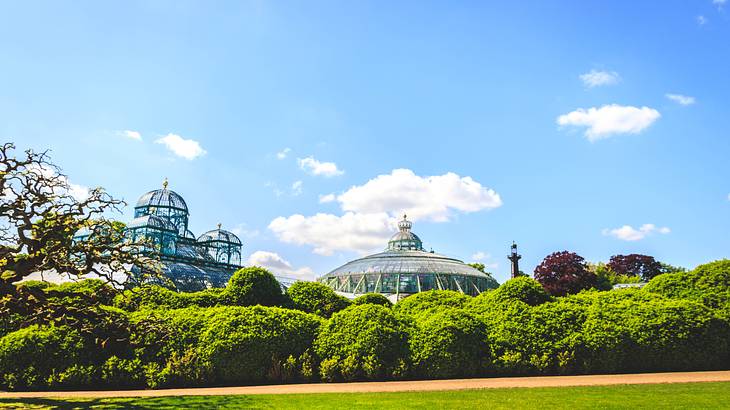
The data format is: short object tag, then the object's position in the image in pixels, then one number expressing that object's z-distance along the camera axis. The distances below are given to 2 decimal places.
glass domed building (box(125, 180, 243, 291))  38.12
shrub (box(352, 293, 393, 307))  19.75
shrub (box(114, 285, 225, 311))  16.91
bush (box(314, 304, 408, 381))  14.47
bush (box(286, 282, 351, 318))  18.06
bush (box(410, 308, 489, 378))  14.80
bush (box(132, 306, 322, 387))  13.94
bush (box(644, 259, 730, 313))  16.69
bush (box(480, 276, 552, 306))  16.86
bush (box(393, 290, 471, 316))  18.44
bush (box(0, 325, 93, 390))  13.38
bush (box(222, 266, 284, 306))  17.06
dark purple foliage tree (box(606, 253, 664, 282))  70.62
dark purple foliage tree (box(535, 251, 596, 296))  50.22
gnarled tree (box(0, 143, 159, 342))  11.54
